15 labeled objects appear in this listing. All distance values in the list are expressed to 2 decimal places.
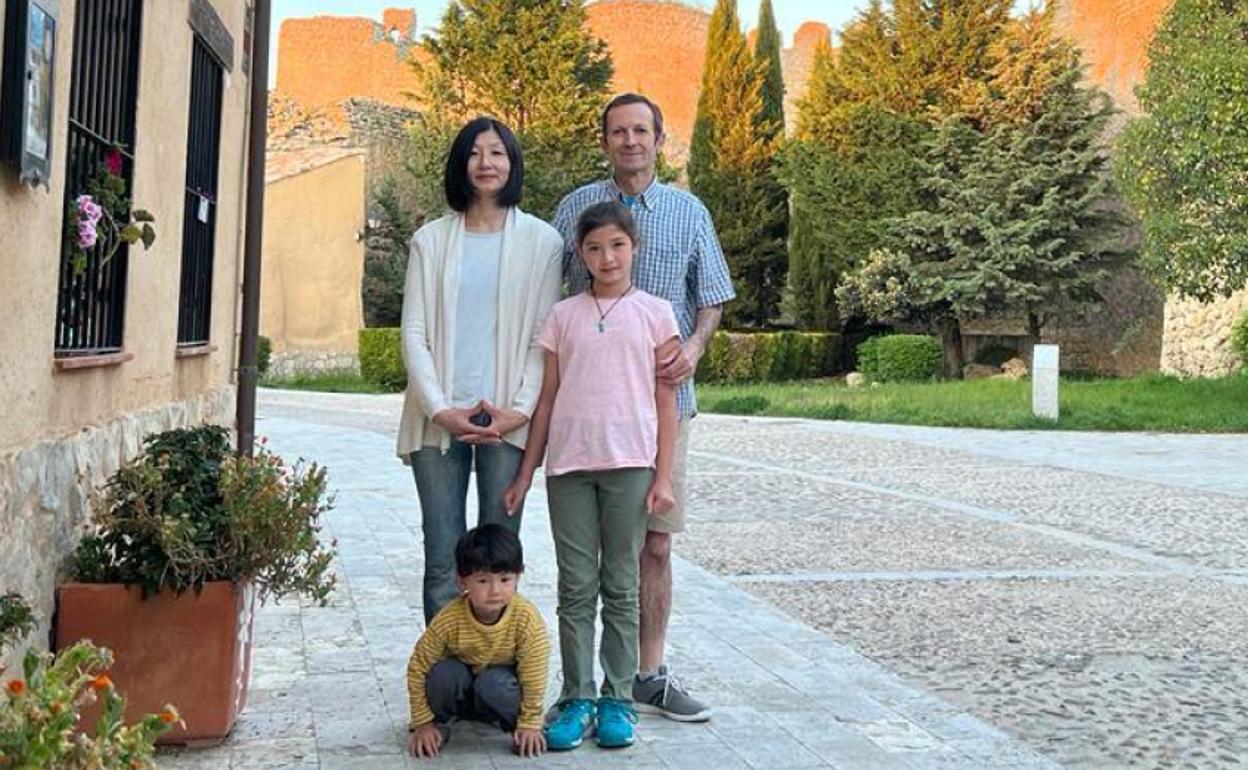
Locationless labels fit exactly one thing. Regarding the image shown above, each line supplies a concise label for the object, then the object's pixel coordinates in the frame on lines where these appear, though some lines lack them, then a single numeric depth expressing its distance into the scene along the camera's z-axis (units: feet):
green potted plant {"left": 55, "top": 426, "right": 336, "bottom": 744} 10.64
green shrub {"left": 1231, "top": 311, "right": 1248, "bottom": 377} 71.67
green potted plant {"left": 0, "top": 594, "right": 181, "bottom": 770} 6.36
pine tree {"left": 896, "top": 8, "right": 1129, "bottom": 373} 84.28
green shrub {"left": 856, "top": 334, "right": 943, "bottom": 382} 85.51
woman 11.29
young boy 10.93
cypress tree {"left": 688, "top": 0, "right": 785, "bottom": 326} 98.84
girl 11.19
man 12.01
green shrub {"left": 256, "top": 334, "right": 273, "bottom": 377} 79.82
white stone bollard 54.75
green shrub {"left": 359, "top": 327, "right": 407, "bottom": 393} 80.18
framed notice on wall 9.82
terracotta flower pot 10.64
